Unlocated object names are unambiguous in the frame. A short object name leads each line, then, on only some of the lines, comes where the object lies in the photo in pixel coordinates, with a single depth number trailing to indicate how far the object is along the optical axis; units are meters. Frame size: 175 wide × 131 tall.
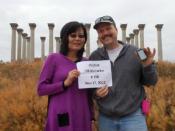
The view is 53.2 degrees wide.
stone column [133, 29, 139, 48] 14.44
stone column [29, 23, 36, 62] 13.14
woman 2.02
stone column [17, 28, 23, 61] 14.05
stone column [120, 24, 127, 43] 14.42
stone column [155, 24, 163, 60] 13.55
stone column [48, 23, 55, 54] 13.25
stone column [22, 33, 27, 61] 14.50
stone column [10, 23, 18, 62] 13.41
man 2.05
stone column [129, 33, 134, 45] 15.45
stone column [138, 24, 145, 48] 14.01
